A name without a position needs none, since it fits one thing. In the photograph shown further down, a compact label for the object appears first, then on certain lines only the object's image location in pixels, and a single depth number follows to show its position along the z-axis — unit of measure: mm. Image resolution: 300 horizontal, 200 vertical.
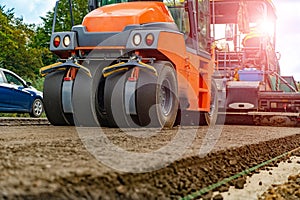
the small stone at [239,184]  3027
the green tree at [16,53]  29062
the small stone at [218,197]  2540
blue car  11844
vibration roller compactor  6031
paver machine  10734
